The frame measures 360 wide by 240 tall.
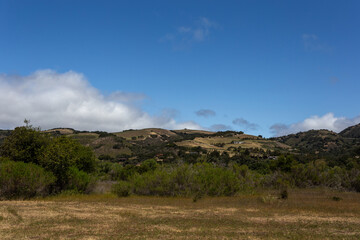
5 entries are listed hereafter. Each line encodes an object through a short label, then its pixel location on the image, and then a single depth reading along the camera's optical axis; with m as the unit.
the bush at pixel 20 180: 22.11
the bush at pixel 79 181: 26.50
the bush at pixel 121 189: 26.68
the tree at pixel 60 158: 24.72
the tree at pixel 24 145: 25.31
